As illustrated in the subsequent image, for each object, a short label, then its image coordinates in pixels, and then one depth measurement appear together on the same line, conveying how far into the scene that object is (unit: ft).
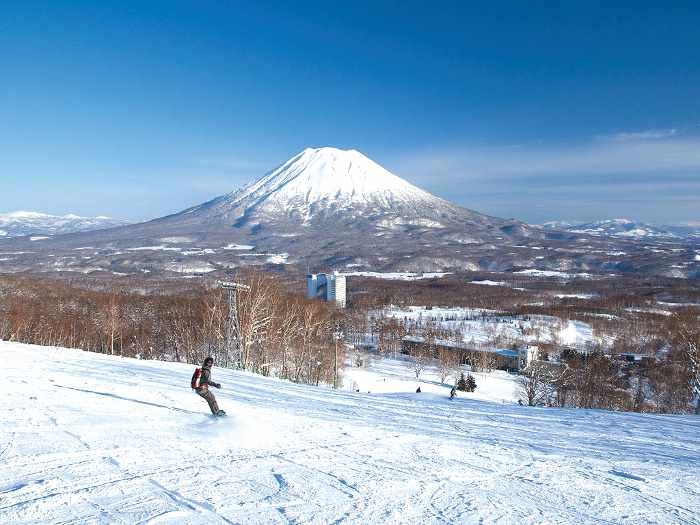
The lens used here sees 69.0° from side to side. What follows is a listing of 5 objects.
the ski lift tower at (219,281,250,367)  82.74
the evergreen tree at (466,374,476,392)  139.33
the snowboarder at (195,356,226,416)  27.40
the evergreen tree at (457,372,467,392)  135.03
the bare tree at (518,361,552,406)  103.20
